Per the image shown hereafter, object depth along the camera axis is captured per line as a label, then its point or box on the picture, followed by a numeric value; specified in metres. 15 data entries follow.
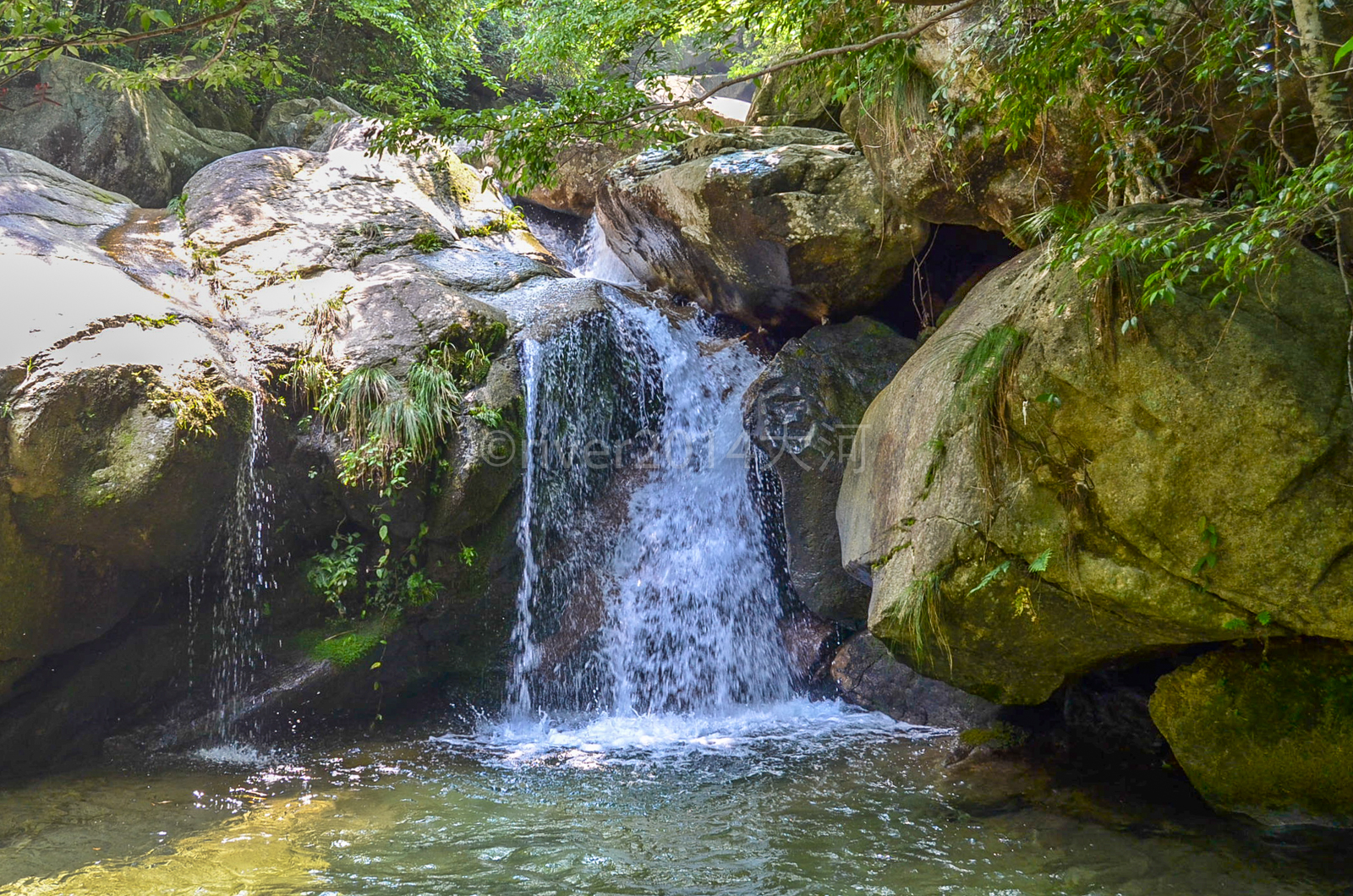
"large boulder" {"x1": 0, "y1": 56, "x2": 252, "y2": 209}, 10.27
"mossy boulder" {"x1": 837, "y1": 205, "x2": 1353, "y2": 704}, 3.74
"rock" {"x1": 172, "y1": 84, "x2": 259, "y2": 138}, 12.06
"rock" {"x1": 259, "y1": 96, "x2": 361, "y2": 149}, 11.98
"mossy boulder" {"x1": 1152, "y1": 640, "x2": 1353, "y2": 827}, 3.99
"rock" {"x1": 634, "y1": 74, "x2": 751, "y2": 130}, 11.10
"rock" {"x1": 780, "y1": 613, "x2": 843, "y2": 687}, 7.13
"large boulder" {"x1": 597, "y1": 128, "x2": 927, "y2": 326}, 7.40
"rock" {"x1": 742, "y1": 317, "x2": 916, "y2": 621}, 7.02
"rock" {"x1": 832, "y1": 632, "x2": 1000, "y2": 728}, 6.10
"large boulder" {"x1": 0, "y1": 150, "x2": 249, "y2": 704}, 5.62
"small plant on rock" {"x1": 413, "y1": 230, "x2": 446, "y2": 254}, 8.70
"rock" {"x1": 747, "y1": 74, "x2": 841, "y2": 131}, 8.66
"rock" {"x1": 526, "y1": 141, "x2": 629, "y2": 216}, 11.00
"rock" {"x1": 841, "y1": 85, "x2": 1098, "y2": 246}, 5.24
